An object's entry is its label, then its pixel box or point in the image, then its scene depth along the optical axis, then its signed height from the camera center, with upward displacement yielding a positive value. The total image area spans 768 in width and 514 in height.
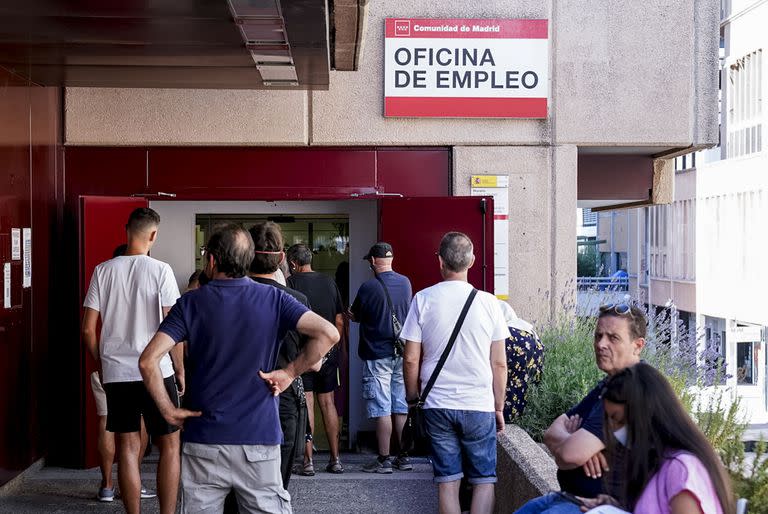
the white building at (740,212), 46.66 +1.39
